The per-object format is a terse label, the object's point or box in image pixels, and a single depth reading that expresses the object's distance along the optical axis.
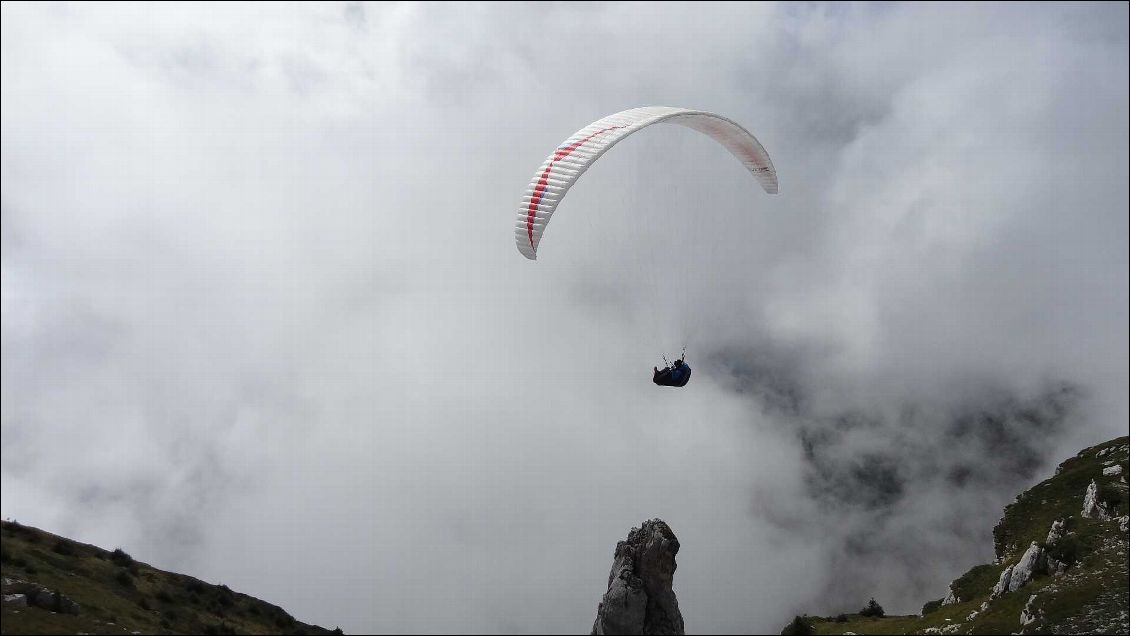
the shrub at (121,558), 58.50
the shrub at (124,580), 54.72
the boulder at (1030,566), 66.25
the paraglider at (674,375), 61.38
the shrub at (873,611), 87.19
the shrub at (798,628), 79.50
